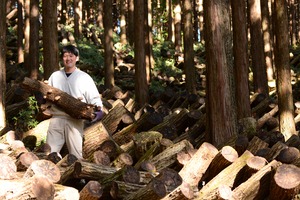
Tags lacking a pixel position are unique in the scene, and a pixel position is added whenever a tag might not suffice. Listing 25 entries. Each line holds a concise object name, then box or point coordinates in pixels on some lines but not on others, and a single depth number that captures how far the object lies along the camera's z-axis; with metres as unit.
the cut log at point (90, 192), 4.90
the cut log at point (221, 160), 5.72
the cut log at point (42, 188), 4.17
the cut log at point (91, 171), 5.29
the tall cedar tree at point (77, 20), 23.55
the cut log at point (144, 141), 6.95
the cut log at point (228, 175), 5.34
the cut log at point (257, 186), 5.08
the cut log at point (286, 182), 4.85
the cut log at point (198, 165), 5.73
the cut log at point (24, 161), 5.28
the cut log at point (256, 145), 6.64
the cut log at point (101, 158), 6.15
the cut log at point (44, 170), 4.64
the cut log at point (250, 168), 5.41
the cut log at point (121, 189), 5.08
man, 6.12
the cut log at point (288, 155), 5.96
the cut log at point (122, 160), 6.24
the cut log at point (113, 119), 8.77
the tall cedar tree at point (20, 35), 17.70
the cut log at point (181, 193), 4.68
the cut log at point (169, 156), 6.24
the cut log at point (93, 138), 7.11
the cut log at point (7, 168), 4.59
